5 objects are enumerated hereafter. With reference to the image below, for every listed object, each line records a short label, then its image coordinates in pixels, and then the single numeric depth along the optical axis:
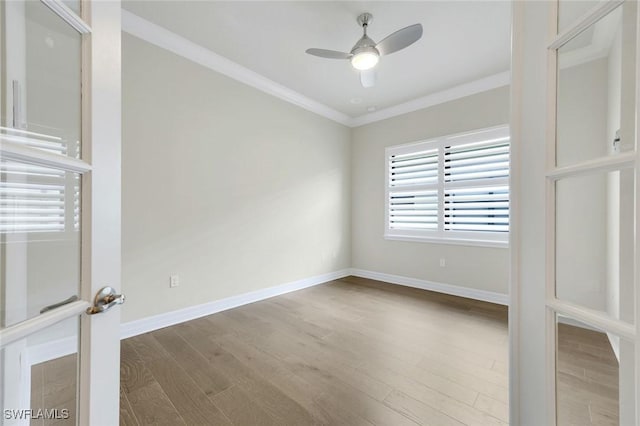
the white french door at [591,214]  0.52
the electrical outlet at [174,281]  2.43
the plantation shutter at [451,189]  3.10
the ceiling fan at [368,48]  2.01
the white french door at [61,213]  0.57
